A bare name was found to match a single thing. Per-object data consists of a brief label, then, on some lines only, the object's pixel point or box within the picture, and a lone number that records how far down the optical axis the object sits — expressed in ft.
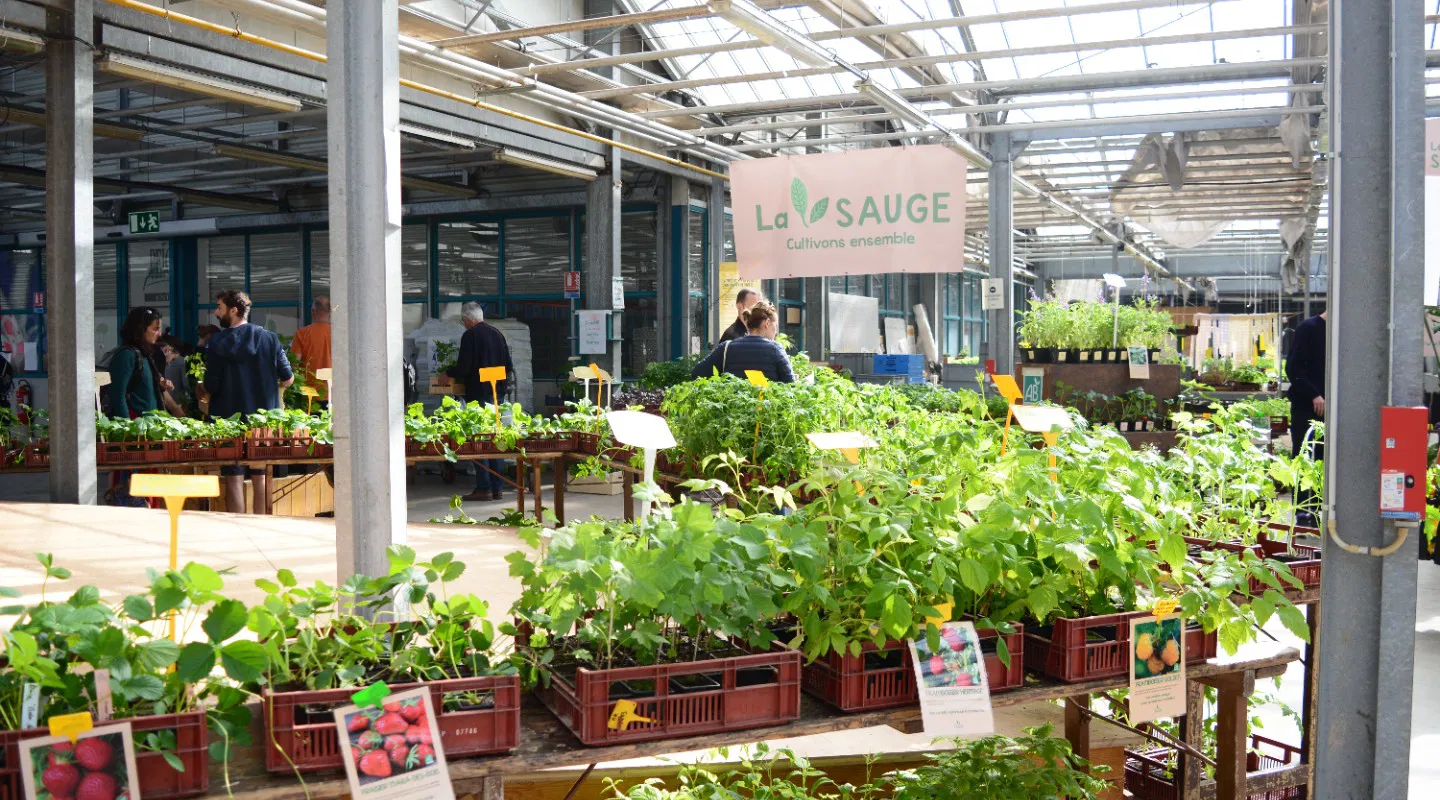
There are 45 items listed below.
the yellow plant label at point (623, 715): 5.76
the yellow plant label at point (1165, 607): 7.13
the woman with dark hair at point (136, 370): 21.06
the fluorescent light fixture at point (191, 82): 21.18
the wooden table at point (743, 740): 5.32
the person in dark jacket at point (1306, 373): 22.99
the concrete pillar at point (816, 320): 49.98
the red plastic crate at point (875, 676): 6.35
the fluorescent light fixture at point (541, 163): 33.42
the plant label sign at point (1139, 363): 24.00
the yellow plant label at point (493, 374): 17.10
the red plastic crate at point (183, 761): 5.02
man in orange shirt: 26.40
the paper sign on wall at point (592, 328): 36.88
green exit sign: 42.22
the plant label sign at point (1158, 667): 7.09
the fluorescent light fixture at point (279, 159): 35.68
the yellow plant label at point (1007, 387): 11.44
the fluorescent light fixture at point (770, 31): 18.10
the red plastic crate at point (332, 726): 5.34
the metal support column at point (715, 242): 43.47
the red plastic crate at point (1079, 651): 6.89
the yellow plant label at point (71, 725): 4.74
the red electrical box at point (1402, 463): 7.11
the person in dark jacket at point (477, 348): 27.45
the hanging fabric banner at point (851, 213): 19.90
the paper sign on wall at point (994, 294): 34.50
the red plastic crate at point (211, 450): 18.08
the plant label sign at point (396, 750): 5.22
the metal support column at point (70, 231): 20.08
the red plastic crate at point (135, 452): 18.24
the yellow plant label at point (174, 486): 5.88
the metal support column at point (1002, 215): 35.32
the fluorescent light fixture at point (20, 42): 19.43
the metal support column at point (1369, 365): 7.18
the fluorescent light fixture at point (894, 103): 24.72
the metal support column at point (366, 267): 7.12
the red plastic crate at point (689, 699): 5.74
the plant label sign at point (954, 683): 6.40
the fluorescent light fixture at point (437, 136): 30.60
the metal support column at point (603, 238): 37.73
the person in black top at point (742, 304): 22.29
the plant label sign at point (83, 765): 4.77
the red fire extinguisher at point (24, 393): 43.24
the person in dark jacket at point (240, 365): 21.03
